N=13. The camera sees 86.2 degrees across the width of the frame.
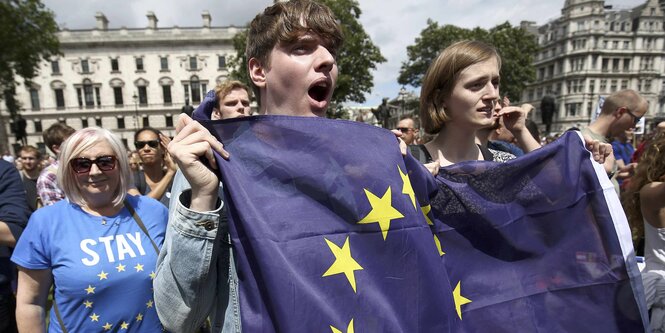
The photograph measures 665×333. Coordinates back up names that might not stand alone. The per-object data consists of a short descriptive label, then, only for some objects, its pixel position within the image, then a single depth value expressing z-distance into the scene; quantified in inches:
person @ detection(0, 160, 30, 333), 80.4
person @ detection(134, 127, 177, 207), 134.8
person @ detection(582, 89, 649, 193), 131.3
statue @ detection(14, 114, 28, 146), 802.8
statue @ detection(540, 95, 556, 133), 350.0
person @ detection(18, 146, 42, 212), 201.3
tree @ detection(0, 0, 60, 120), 818.8
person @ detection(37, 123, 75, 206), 118.8
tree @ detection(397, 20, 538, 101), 1243.8
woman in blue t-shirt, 64.9
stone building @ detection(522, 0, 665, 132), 2427.4
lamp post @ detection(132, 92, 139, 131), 1904.5
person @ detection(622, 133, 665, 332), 78.1
